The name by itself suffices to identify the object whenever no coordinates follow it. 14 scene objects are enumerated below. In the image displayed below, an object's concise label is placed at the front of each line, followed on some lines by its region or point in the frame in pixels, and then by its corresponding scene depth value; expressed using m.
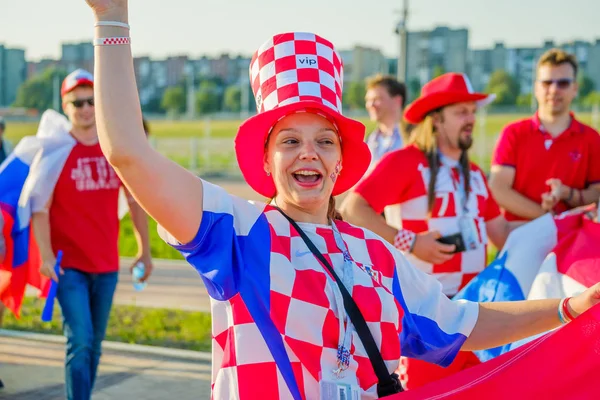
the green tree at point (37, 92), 50.06
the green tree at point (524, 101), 59.72
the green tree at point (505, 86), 67.31
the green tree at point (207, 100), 88.00
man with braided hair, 4.43
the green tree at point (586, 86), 65.81
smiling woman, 2.10
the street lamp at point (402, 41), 15.20
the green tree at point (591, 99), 58.75
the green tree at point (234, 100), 87.75
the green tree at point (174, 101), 89.19
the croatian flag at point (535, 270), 3.88
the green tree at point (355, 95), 61.09
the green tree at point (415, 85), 67.03
